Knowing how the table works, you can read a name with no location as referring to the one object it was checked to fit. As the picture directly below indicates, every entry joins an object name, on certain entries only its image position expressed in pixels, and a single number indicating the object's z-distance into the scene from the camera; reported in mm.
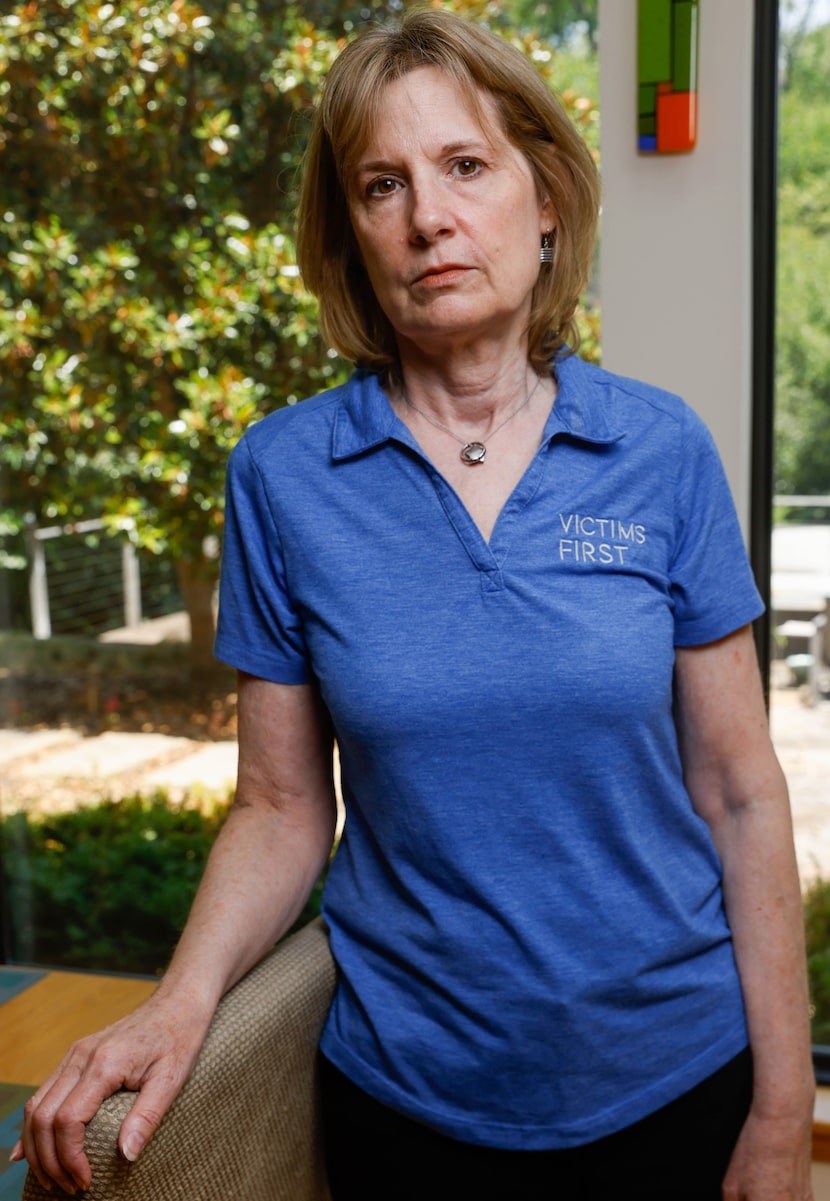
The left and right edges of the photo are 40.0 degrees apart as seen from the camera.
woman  1071
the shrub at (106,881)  2400
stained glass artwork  1566
